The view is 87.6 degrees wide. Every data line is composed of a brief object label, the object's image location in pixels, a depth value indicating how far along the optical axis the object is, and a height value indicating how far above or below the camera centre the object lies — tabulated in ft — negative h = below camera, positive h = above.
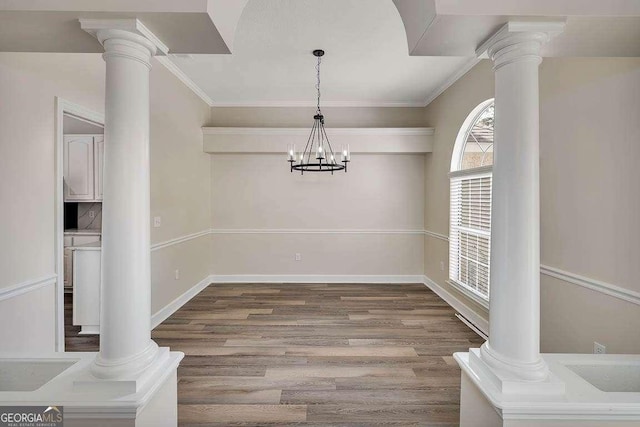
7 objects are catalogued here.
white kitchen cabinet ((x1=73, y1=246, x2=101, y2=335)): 10.64 -2.43
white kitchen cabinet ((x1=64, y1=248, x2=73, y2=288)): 14.55 -2.48
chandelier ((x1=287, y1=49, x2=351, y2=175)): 16.43 +3.29
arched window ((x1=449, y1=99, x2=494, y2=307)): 11.77 +0.28
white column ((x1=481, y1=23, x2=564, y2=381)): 4.95 +0.11
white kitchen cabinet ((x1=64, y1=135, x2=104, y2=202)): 14.46 +1.93
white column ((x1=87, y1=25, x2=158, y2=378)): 4.91 +0.09
